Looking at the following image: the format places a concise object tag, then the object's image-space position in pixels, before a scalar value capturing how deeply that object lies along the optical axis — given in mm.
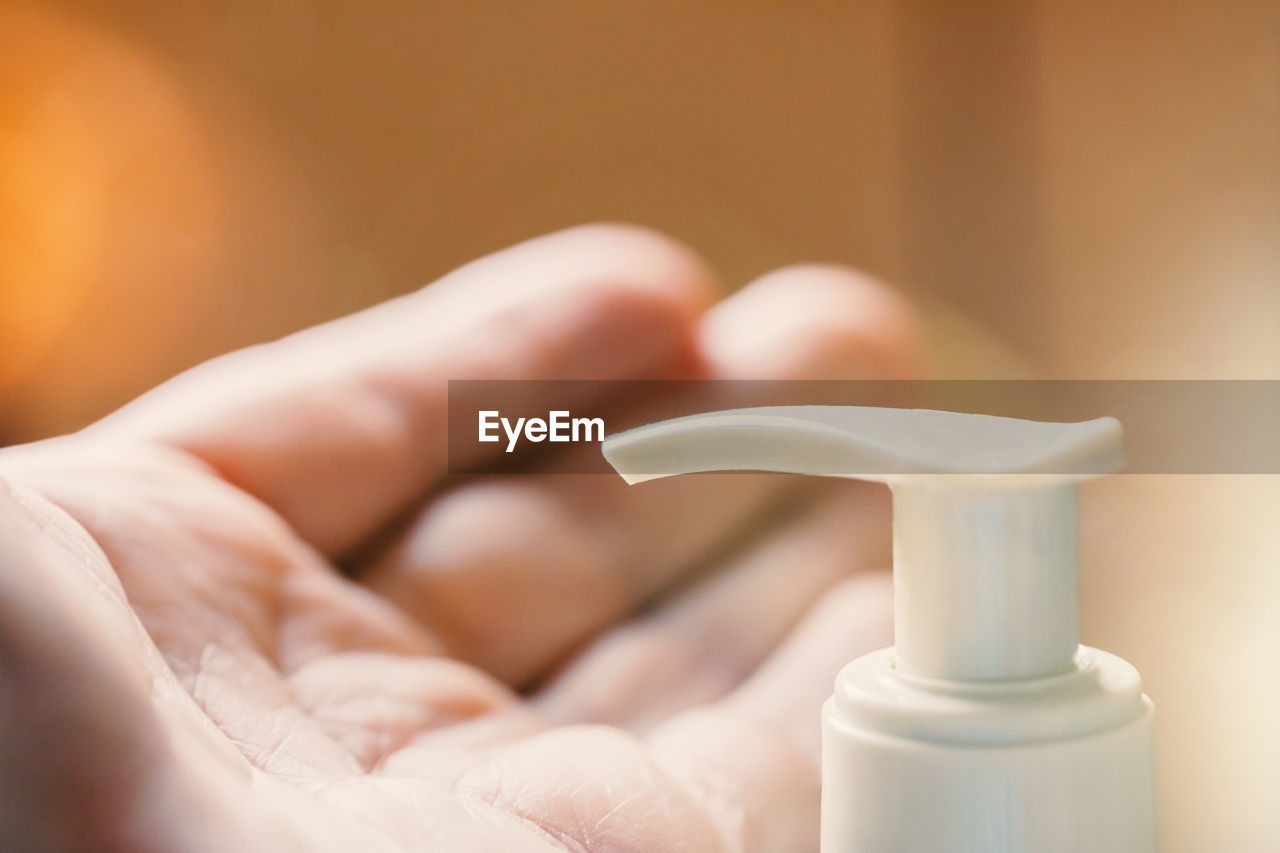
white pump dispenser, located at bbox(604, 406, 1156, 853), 230
